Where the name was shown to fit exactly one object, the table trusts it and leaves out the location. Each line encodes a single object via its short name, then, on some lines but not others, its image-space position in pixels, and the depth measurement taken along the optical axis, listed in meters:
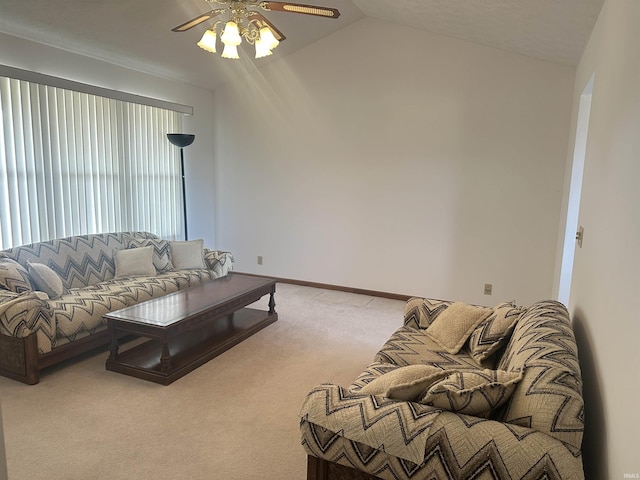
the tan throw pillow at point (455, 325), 2.68
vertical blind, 3.69
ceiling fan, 2.65
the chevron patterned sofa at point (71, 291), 2.90
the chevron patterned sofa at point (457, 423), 1.37
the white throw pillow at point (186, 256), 4.72
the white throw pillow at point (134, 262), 4.24
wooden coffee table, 3.03
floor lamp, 4.89
